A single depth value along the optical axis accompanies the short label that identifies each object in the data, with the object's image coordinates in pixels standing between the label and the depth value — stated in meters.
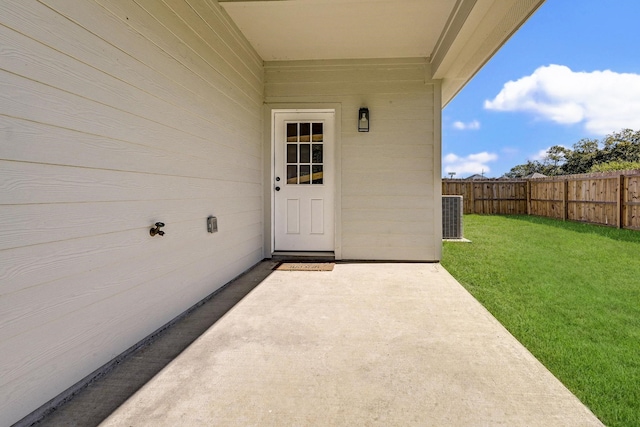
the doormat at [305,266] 3.72
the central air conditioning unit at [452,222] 5.68
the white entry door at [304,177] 4.34
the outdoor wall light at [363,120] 4.10
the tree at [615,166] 10.76
